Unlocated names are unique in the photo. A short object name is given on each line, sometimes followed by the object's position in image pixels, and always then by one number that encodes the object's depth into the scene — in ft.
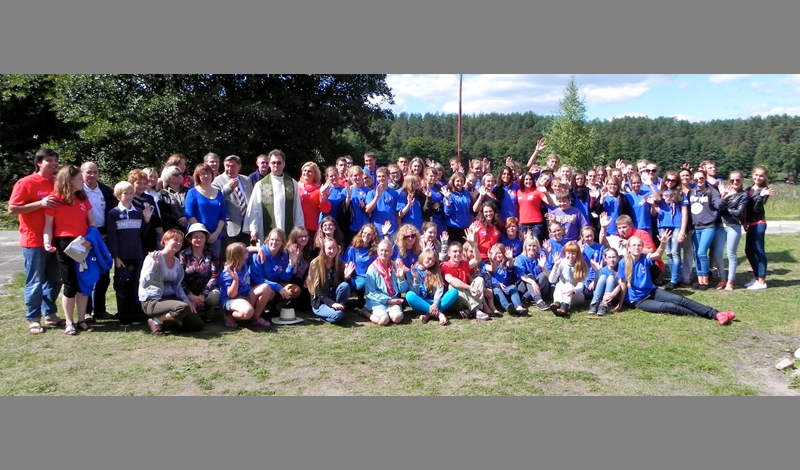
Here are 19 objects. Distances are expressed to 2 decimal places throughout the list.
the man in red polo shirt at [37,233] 18.57
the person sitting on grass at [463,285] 21.52
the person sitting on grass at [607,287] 22.00
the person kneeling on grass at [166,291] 18.56
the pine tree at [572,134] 139.85
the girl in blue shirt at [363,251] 22.08
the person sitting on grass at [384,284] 21.16
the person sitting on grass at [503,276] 22.02
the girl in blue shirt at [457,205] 24.91
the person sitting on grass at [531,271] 22.88
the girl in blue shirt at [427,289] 21.33
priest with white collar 22.25
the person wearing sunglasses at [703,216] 25.95
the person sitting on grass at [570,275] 22.11
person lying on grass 21.91
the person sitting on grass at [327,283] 20.89
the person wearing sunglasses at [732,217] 25.66
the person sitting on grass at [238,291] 19.92
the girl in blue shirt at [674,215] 25.93
